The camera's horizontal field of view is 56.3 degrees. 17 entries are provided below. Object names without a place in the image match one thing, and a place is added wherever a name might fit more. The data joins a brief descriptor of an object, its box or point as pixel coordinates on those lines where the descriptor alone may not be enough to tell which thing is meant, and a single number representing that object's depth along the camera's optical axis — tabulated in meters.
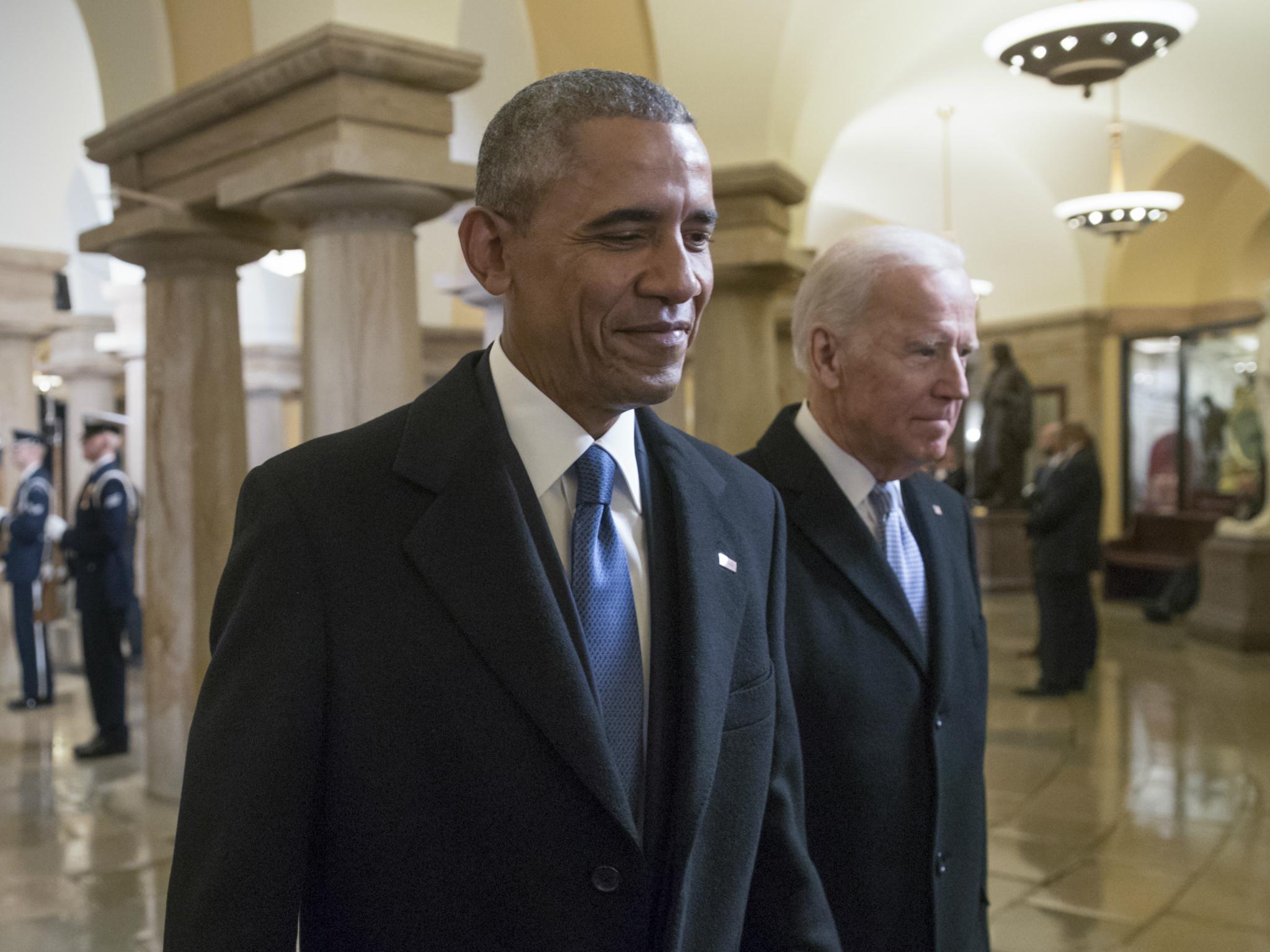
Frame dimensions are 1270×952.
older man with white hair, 1.76
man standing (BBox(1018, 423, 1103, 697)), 7.43
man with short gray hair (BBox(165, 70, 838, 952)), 1.12
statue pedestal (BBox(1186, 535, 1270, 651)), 9.29
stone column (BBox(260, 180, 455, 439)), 3.88
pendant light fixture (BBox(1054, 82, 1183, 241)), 10.34
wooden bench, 12.52
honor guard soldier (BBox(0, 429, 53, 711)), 7.66
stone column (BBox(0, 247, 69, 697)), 8.80
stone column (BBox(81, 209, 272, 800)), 4.91
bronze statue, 11.35
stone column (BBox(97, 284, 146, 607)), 10.20
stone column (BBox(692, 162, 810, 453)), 6.06
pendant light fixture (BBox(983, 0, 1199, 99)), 6.59
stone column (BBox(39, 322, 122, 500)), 12.27
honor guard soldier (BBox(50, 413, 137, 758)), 6.41
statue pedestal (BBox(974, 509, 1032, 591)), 13.17
